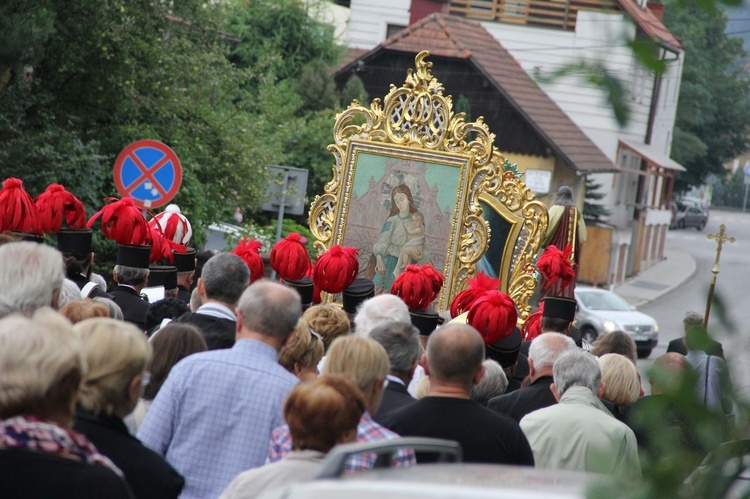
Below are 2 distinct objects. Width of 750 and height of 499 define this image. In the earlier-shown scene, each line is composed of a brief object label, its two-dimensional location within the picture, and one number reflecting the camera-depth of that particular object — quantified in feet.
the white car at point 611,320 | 153.77
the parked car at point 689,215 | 356.97
